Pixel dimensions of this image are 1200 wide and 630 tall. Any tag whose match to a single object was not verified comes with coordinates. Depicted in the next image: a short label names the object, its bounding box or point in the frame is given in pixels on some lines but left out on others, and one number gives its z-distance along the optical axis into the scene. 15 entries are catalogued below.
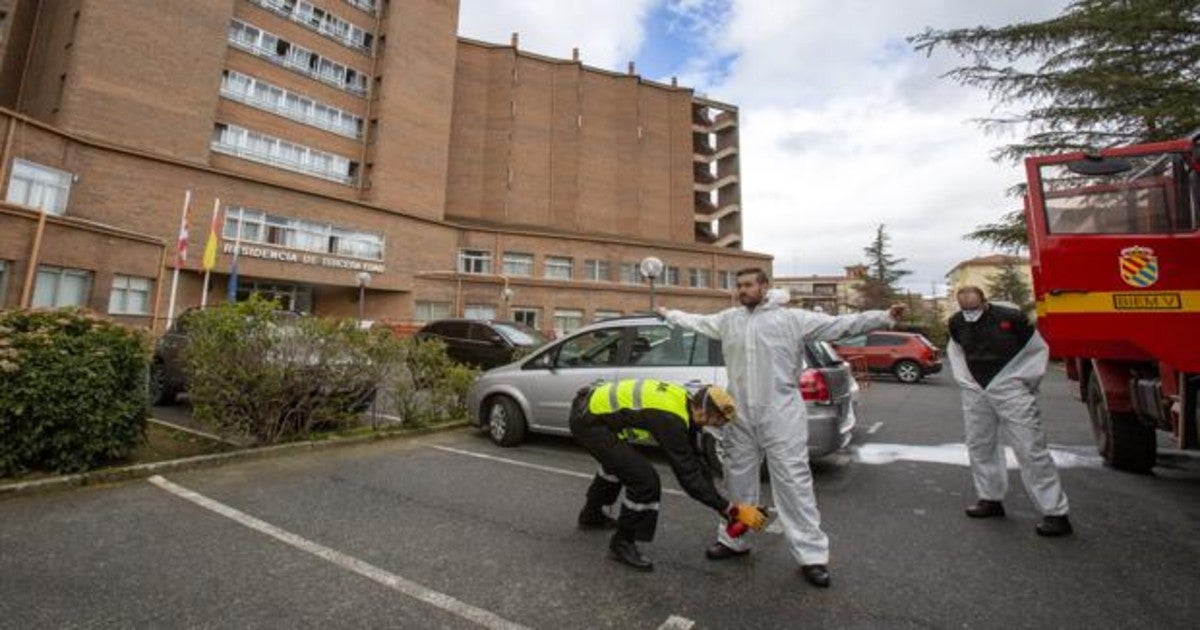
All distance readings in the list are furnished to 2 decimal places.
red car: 17.47
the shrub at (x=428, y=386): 7.73
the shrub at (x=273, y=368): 6.03
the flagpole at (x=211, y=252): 20.05
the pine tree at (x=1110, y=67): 10.77
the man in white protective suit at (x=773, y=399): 3.46
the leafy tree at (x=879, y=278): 54.88
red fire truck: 4.29
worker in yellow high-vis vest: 3.31
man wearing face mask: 4.16
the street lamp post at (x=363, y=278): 25.09
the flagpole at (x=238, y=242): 24.24
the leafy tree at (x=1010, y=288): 54.38
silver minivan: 5.34
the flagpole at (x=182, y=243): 19.56
